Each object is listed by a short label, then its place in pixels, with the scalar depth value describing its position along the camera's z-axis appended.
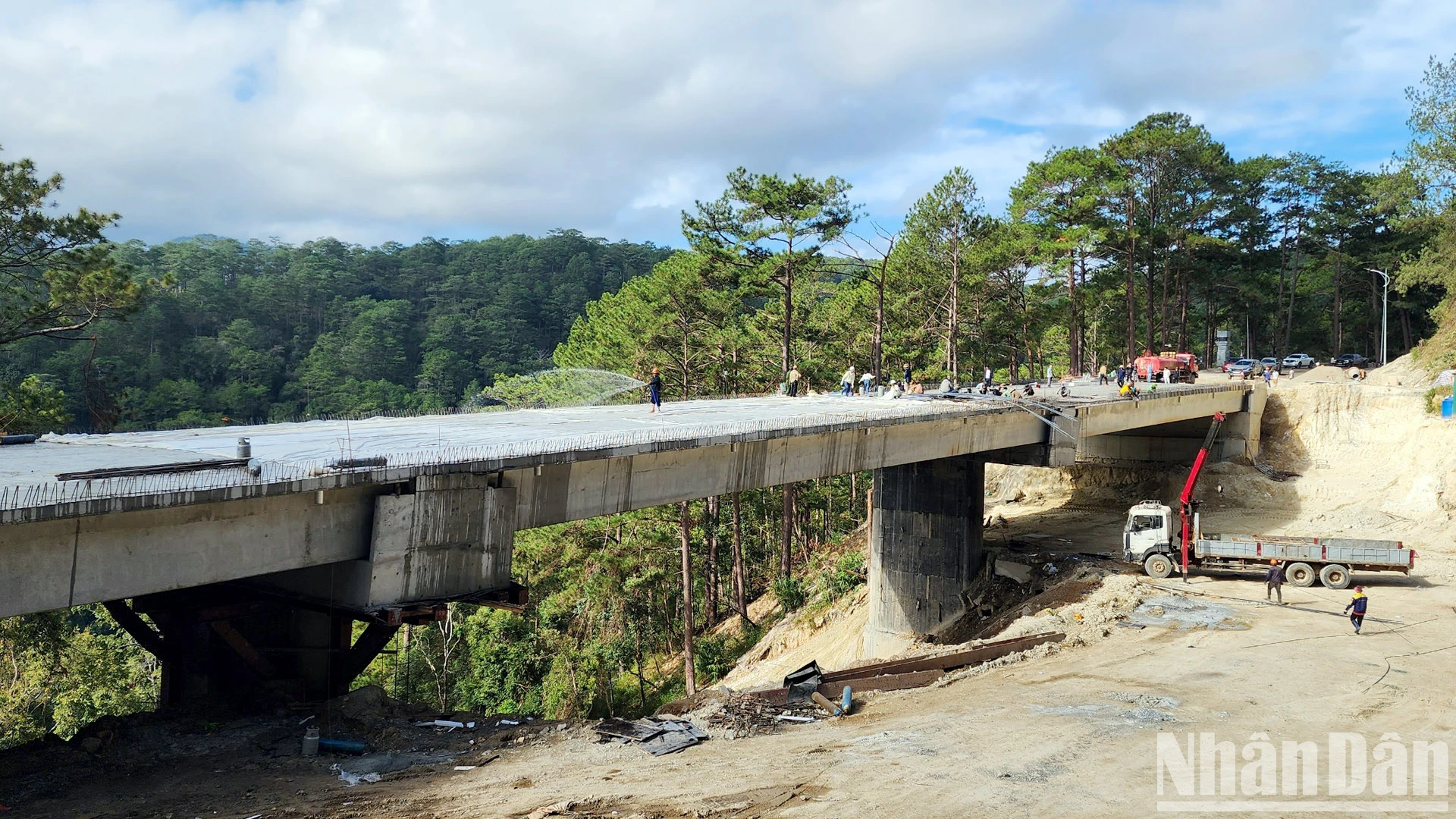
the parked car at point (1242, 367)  50.34
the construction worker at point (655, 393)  23.27
